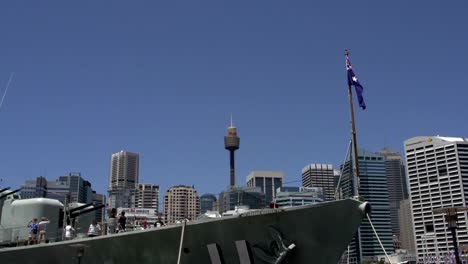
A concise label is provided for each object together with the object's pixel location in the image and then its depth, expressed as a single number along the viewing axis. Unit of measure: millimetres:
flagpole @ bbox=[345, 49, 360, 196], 12922
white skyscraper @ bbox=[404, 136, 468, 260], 170125
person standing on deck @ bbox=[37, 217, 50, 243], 18328
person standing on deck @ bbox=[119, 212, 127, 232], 18156
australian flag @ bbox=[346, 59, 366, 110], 15844
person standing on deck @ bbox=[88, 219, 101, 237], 17812
